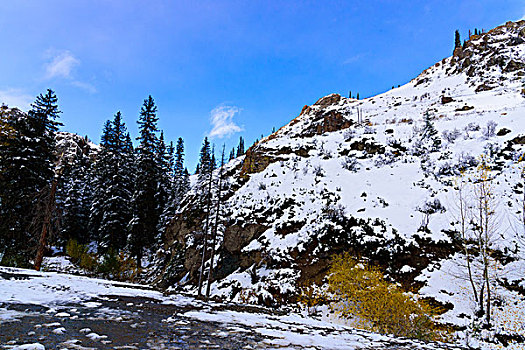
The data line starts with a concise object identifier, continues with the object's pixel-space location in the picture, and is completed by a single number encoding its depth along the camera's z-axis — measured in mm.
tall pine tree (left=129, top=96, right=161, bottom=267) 28752
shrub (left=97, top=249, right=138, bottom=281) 21328
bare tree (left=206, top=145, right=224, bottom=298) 17519
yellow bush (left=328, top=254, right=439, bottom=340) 10344
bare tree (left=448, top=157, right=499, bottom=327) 11867
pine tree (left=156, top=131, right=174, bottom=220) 32469
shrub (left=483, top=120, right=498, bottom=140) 22412
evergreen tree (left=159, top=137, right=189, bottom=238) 34562
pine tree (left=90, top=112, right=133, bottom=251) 30938
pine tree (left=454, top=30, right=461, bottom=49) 70550
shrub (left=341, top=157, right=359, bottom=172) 25045
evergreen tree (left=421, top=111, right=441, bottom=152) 24344
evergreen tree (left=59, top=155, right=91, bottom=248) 36000
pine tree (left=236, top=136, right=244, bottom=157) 103512
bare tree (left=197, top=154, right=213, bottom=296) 17955
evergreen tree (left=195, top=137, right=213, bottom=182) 28172
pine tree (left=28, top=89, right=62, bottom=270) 14039
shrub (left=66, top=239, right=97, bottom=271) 24422
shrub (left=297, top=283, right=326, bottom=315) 14570
